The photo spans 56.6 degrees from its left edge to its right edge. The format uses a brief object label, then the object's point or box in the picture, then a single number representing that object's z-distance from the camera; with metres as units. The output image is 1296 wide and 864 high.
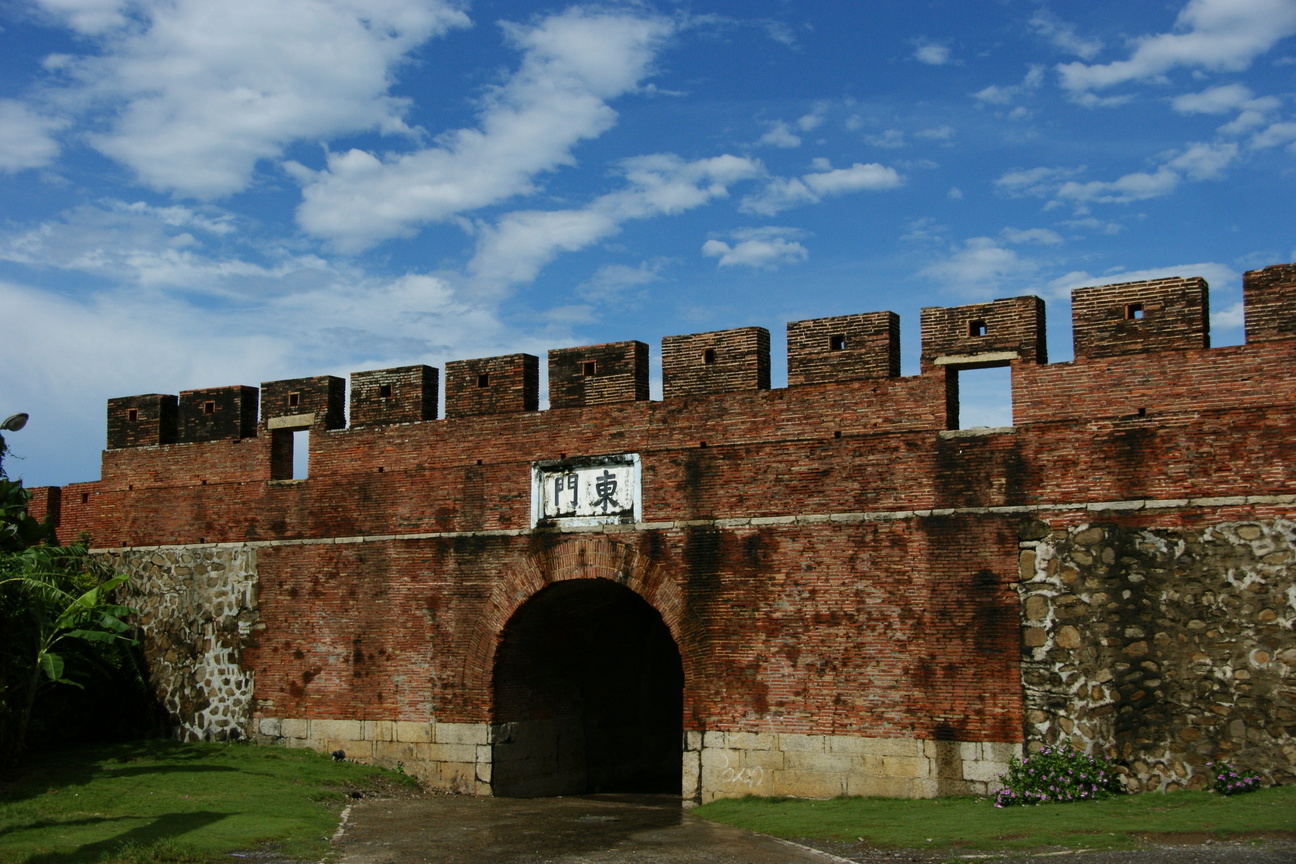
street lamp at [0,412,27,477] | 13.40
